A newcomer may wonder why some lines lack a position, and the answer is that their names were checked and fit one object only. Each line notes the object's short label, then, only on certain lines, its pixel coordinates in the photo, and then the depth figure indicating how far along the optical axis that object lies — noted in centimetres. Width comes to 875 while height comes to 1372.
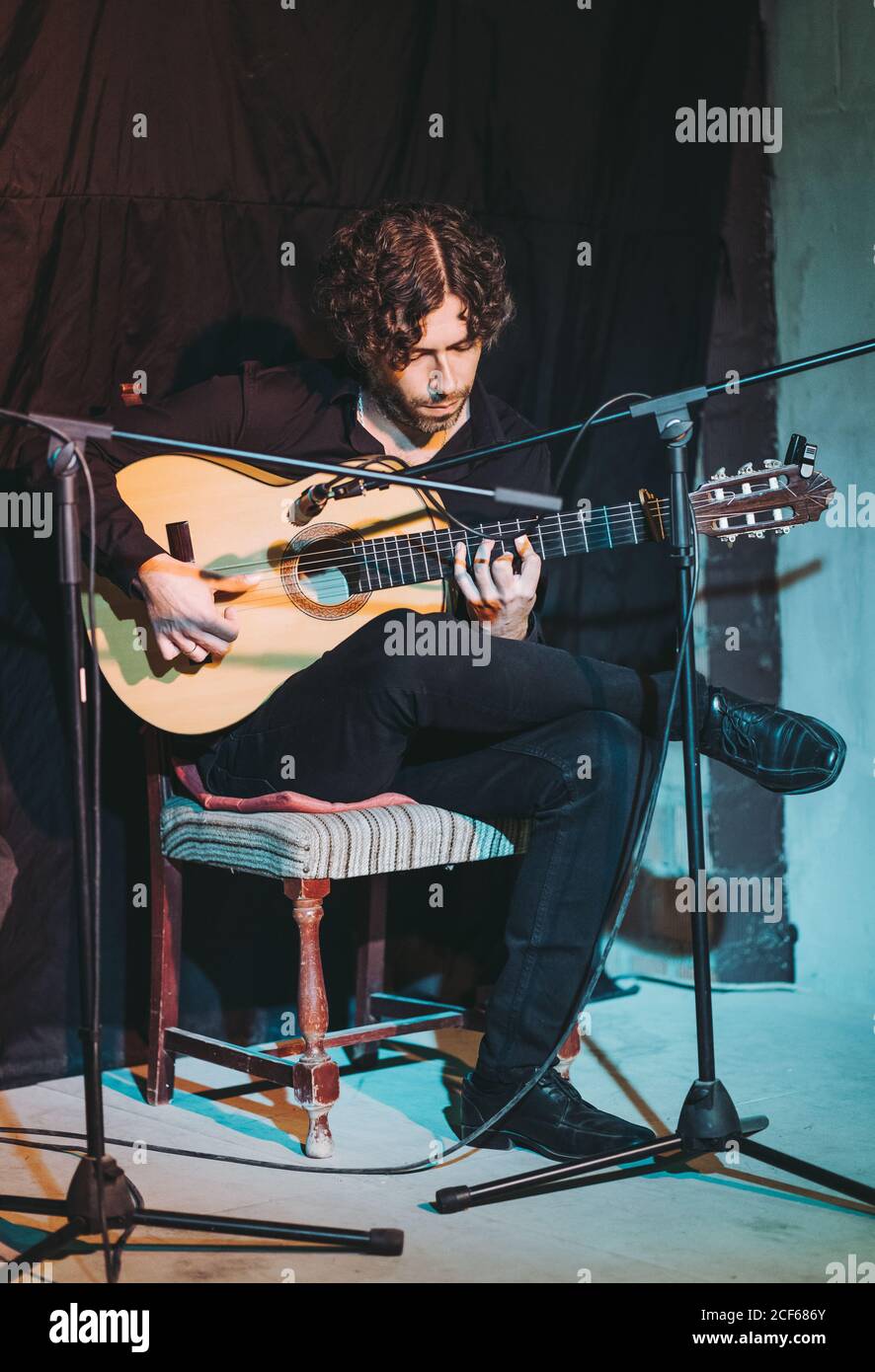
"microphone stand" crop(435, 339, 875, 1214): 188
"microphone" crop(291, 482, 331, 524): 237
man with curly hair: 219
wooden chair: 220
